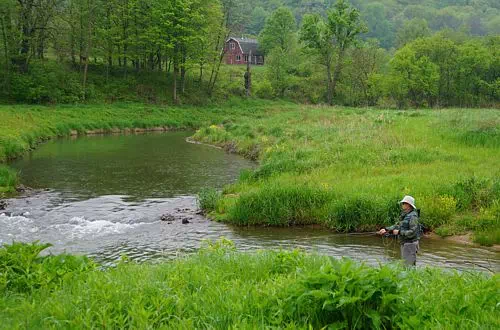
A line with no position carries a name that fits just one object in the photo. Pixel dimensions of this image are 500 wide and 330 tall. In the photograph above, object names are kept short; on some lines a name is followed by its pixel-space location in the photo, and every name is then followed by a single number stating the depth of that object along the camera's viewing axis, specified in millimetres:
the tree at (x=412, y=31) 102188
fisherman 10127
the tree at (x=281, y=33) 92688
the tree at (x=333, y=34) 66181
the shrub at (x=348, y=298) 5699
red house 105562
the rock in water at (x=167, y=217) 16306
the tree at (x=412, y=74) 67000
